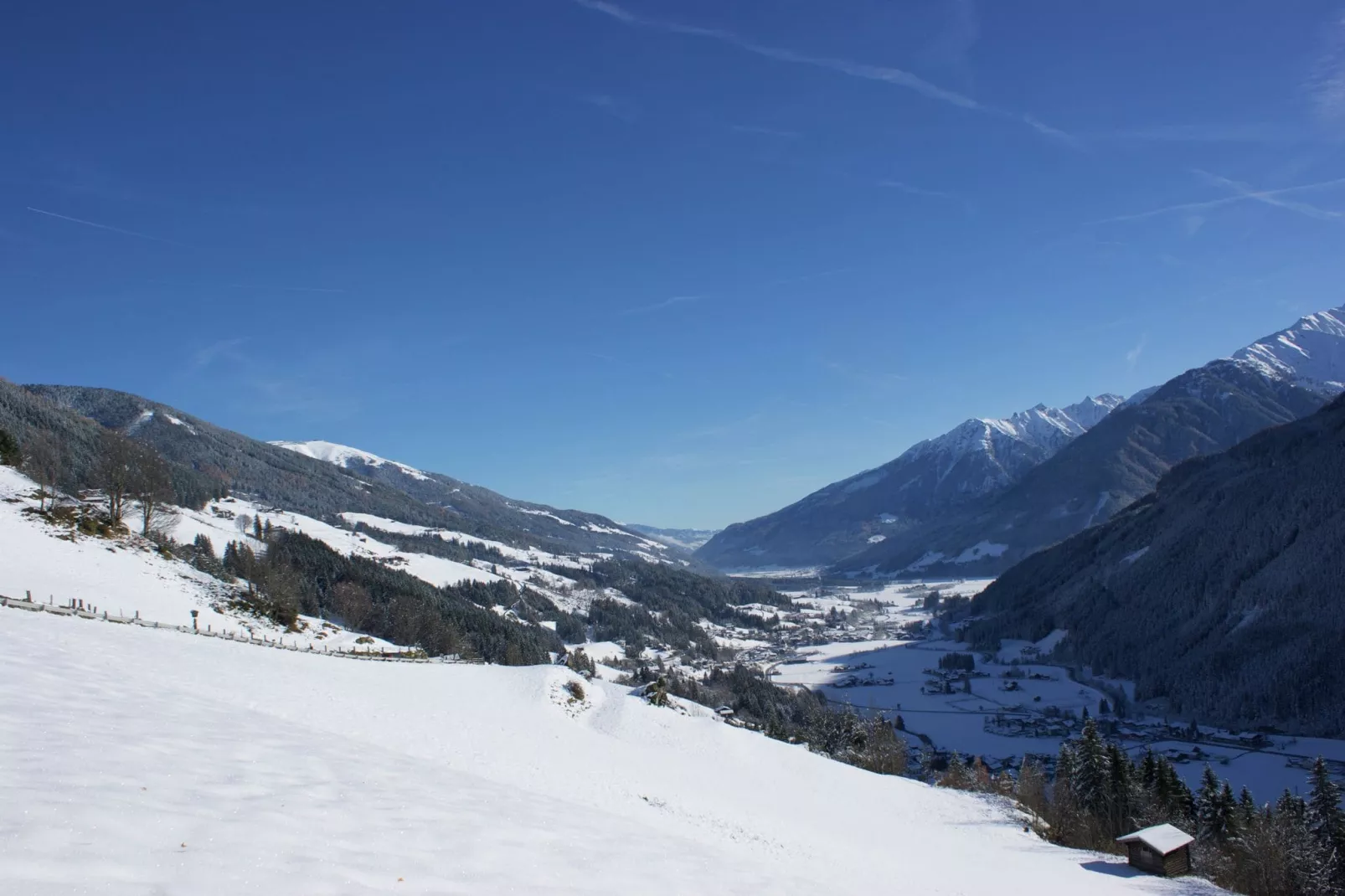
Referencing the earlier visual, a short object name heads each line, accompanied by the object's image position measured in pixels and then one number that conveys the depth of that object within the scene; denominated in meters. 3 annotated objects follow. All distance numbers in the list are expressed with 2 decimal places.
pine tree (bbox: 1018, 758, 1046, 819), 49.38
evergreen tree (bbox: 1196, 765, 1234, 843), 43.47
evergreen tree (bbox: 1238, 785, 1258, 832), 42.28
